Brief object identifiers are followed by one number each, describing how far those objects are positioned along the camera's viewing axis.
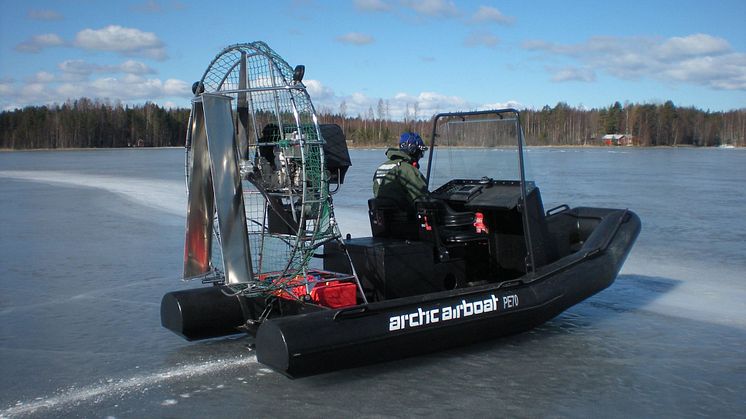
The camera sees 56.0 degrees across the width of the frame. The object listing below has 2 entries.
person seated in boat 5.41
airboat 4.18
